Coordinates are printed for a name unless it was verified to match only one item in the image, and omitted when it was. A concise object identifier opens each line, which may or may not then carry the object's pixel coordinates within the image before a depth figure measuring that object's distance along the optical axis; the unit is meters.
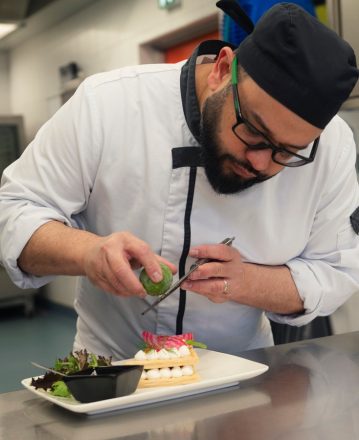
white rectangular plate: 1.10
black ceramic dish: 1.12
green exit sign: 4.78
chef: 1.28
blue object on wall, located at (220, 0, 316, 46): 2.41
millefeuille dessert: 1.25
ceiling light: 6.42
